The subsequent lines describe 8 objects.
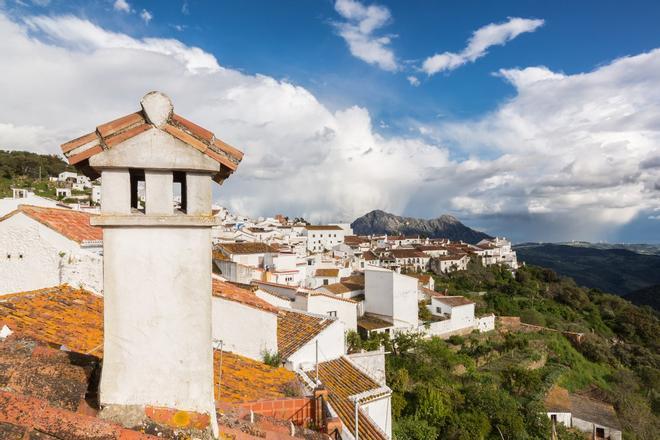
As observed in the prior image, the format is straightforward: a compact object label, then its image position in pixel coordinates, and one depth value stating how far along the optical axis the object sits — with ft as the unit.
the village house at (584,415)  95.86
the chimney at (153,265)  10.59
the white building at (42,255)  30.96
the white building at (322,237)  280.51
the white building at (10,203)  50.71
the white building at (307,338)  39.65
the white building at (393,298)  119.96
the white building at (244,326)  35.27
